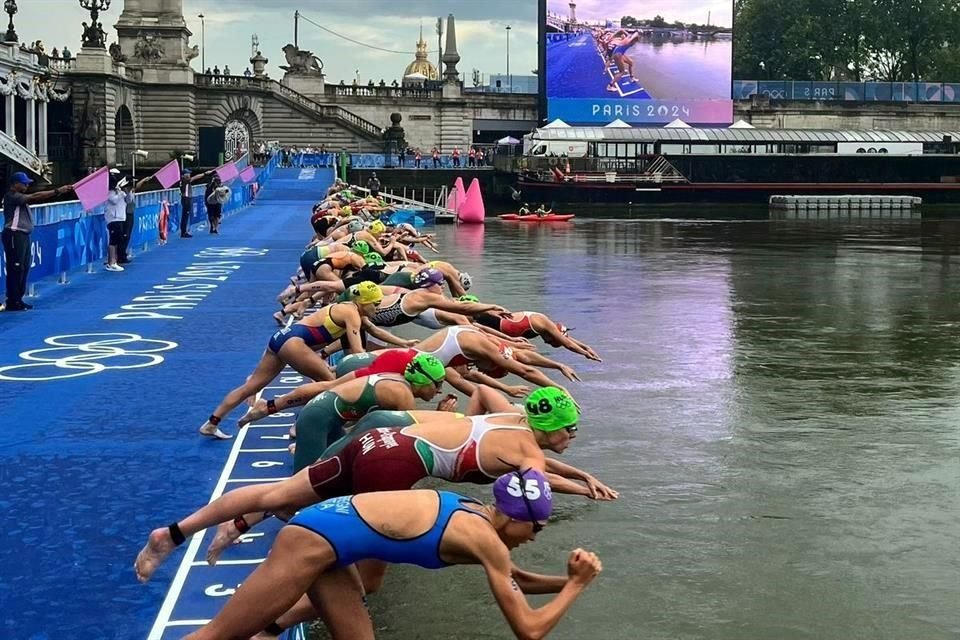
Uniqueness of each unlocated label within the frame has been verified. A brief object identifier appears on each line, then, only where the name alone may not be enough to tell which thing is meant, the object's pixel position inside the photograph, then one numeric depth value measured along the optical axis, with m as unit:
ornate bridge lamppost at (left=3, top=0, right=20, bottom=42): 62.52
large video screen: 79.19
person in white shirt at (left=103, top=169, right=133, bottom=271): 26.09
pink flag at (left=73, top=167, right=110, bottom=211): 23.88
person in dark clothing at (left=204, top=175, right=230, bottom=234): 38.47
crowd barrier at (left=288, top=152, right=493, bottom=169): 73.56
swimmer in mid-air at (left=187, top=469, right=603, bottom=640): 5.52
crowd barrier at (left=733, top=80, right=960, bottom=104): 95.50
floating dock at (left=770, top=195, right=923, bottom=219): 63.25
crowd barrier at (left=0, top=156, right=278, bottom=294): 22.86
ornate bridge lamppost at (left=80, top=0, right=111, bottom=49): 69.44
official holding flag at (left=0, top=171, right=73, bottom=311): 18.89
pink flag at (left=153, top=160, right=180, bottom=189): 32.19
